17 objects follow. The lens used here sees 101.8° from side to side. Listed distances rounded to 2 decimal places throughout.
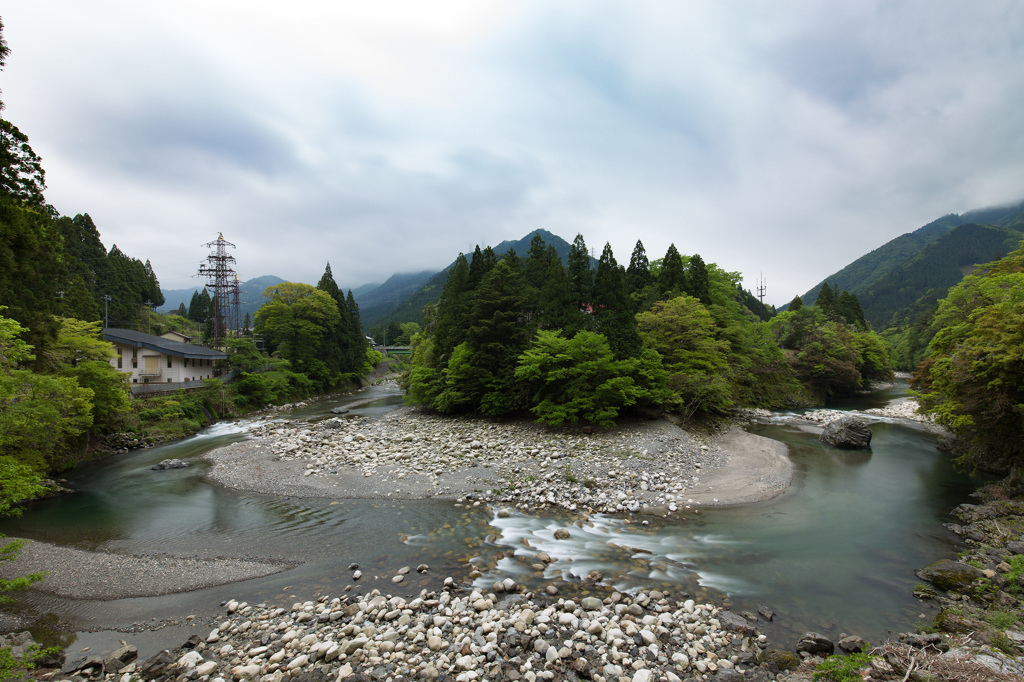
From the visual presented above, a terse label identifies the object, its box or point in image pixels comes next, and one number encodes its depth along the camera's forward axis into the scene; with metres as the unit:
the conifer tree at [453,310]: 28.02
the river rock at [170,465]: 17.97
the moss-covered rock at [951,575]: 8.77
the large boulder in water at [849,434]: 21.23
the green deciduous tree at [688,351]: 23.97
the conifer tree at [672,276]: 30.83
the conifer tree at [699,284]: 31.44
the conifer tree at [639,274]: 31.57
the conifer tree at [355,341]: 53.44
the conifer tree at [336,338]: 47.09
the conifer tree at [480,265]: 29.44
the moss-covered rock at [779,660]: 6.48
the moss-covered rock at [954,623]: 7.10
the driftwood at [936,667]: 5.24
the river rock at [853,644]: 6.81
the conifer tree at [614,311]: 23.41
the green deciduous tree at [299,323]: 43.25
